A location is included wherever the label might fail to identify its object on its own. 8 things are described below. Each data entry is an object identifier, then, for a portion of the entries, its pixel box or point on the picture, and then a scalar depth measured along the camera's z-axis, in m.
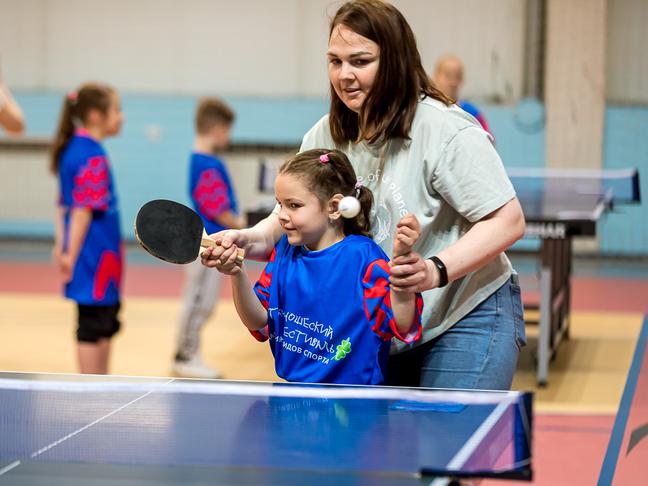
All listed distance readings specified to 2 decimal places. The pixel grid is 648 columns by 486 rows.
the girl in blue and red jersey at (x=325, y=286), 4.03
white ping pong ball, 3.89
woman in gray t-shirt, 3.95
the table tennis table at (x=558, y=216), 8.96
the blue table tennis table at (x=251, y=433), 2.94
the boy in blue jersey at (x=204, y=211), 9.43
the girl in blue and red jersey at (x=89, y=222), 8.11
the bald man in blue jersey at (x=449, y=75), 10.19
